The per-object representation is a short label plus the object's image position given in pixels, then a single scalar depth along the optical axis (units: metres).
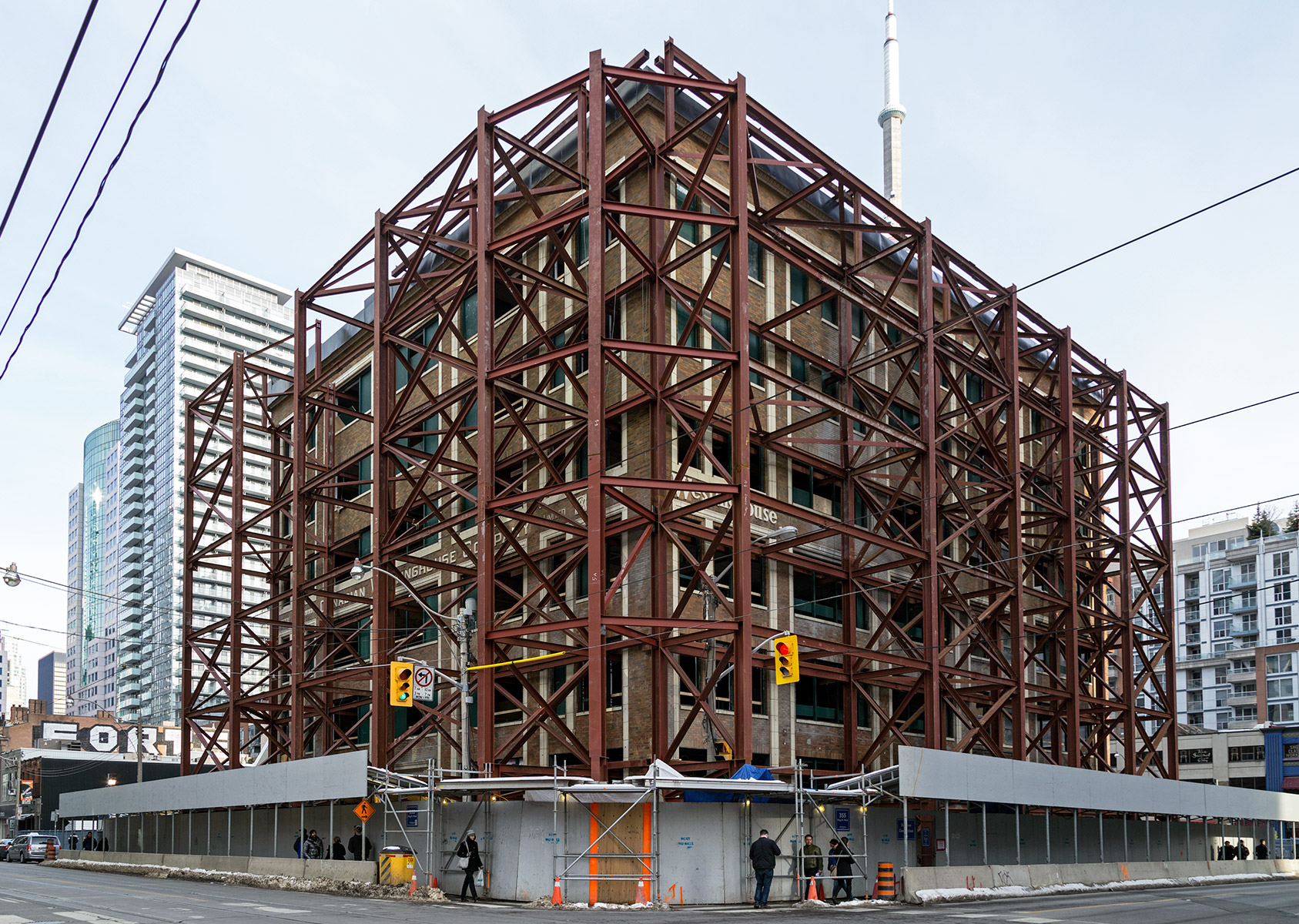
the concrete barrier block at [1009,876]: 29.34
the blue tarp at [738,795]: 26.00
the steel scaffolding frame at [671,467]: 30.48
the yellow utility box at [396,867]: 28.28
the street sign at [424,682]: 30.48
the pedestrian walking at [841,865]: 27.65
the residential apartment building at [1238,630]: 106.56
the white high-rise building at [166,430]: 165.12
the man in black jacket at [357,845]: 31.62
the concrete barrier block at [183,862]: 39.22
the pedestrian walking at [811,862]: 26.55
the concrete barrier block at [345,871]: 29.14
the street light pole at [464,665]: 28.50
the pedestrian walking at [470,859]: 26.64
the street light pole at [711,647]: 27.77
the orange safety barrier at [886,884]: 27.06
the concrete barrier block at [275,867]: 32.69
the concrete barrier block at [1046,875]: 31.48
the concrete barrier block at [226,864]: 36.16
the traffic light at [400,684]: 29.97
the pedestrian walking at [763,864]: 24.58
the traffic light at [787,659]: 27.22
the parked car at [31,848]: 57.78
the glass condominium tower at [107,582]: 190.50
